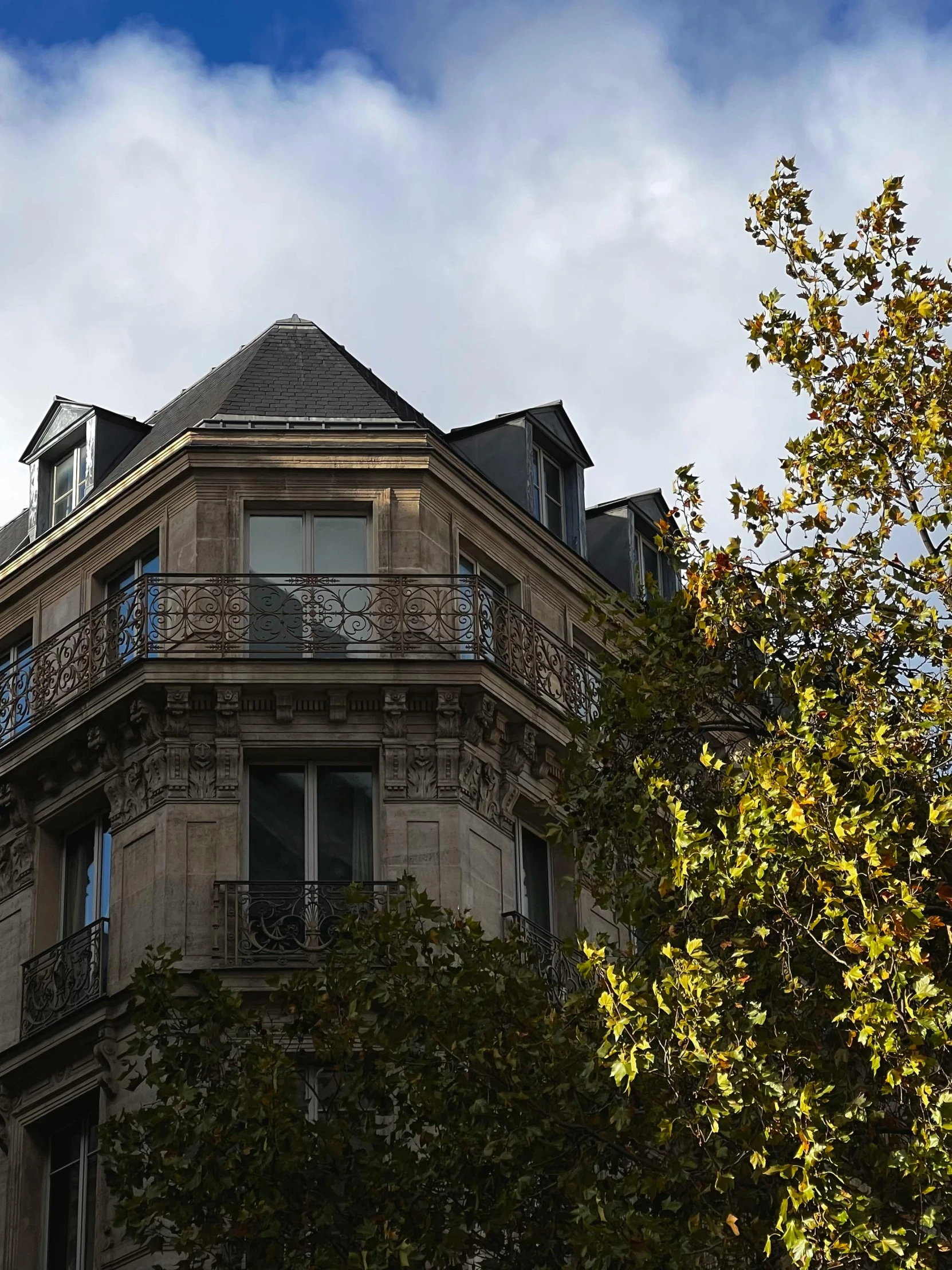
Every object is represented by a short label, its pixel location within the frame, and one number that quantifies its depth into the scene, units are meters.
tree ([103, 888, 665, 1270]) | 15.65
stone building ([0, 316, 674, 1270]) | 21.11
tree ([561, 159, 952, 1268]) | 13.98
